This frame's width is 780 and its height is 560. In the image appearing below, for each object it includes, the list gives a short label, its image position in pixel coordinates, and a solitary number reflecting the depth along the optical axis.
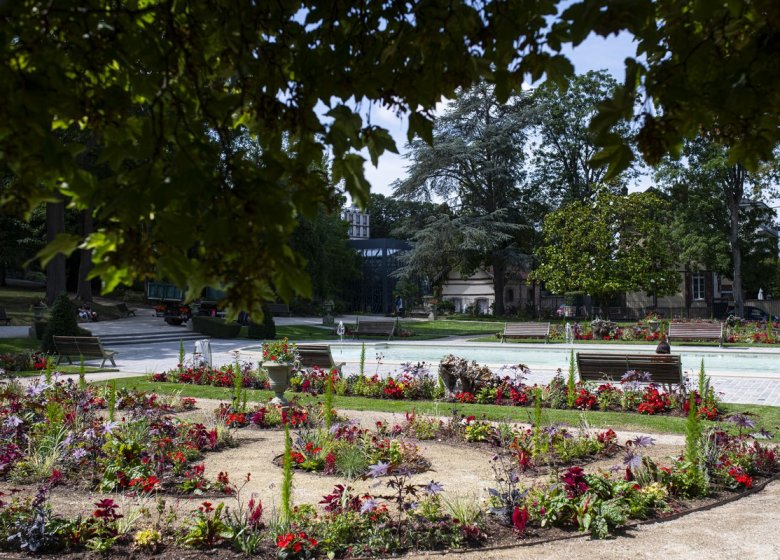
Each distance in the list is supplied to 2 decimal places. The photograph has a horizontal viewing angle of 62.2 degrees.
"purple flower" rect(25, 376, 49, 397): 8.72
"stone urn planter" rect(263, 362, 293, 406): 10.59
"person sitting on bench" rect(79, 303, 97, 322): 33.91
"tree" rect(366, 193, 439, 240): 42.62
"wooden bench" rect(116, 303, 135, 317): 37.84
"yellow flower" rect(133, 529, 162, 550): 4.45
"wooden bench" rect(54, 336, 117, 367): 15.69
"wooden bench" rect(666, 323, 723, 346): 23.55
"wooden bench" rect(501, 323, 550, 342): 26.80
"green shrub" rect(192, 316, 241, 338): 28.06
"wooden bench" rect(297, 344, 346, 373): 13.09
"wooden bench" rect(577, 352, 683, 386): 10.15
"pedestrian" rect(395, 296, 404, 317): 46.44
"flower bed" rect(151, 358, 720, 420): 9.59
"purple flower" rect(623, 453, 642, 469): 5.49
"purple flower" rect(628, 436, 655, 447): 5.88
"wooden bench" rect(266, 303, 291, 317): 46.12
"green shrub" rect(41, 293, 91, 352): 19.00
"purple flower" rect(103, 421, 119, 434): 6.38
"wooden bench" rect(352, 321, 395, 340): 29.14
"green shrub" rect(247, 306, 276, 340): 27.54
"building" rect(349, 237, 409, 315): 51.59
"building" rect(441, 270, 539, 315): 53.96
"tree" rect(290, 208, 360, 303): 41.25
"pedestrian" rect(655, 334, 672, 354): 14.86
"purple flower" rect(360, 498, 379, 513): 4.52
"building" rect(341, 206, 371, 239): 83.85
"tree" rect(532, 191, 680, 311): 31.49
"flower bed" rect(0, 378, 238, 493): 6.00
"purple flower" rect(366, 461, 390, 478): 4.98
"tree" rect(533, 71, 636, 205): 44.50
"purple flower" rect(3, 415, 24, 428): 6.69
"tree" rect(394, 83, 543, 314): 39.44
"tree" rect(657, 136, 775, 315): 39.72
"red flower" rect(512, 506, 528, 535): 4.75
